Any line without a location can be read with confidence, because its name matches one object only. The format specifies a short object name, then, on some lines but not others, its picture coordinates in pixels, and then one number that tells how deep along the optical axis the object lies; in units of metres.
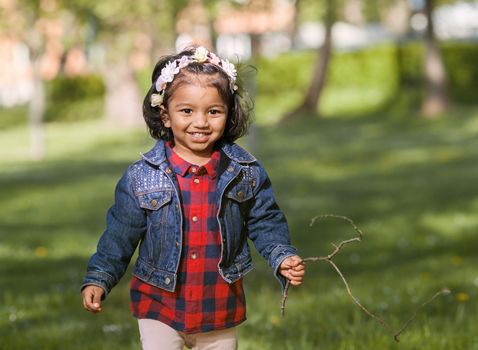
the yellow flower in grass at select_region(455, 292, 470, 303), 6.60
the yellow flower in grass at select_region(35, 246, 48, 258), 9.45
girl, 3.67
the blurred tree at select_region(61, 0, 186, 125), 19.03
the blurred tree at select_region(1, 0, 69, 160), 24.64
